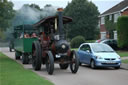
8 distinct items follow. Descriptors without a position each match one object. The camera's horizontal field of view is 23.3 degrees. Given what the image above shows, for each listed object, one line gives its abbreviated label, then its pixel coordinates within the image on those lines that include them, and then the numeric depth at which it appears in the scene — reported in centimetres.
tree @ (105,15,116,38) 4953
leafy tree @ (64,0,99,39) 6519
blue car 1692
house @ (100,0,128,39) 4721
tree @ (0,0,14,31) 5747
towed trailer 2062
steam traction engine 1508
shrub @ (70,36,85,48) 5000
